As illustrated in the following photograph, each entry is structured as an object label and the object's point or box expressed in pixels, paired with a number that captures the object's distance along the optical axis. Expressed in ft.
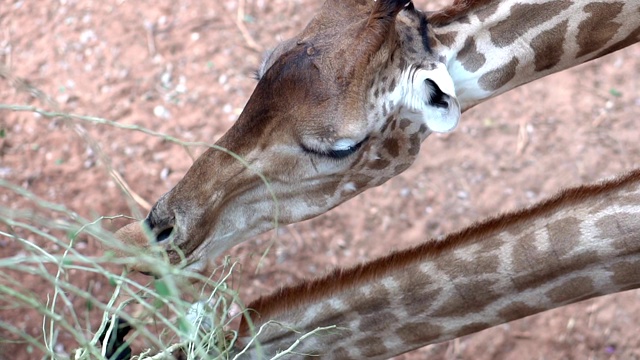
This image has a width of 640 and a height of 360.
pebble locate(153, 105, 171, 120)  29.14
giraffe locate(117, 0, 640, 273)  15.88
